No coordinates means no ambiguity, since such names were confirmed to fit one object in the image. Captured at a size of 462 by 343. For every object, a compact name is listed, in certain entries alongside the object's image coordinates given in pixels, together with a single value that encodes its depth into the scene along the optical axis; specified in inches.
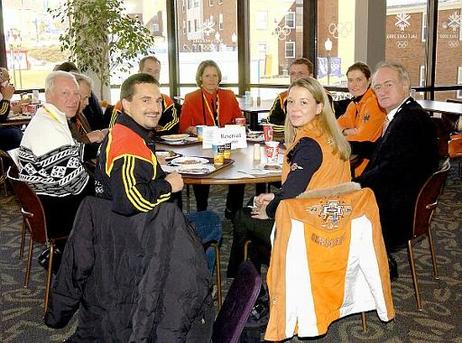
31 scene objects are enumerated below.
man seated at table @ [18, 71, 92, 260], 128.3
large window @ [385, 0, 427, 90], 335.6
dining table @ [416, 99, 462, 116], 244.6
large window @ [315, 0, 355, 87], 325.4
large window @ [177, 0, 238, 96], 377.1
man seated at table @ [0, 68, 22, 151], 246.2
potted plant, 330.0
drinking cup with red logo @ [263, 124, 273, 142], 165.0
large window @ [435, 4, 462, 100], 350.6
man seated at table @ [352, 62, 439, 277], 124.7
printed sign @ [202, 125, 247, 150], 161.2
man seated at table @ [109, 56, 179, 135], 202.2
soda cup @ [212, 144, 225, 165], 141.3
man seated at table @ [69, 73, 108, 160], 152.8
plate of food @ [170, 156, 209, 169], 138.2
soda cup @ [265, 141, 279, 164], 143.9
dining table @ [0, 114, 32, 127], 247.4
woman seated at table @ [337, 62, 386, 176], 171.2
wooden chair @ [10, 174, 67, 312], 125.3
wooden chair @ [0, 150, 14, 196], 212.9
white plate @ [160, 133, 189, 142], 177.0
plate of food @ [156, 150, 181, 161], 148.6
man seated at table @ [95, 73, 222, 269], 89.1
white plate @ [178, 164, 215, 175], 130.6
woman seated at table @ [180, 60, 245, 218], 200.7
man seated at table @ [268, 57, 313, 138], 210.4
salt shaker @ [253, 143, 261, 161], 148.1
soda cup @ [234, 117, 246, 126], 184.4
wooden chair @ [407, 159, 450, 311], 124.3
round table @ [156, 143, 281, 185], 126.4
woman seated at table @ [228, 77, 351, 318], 108.4
